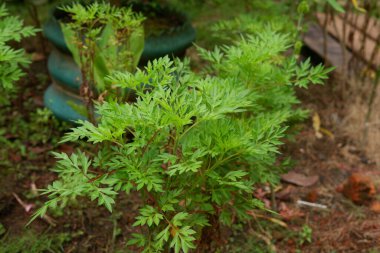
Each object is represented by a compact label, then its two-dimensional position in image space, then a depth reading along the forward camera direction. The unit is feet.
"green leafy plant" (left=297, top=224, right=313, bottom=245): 7.84
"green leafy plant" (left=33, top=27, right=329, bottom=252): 4.69
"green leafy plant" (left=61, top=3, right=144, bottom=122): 6.60
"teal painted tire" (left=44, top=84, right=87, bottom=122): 9.64
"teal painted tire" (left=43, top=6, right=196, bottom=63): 9.42
